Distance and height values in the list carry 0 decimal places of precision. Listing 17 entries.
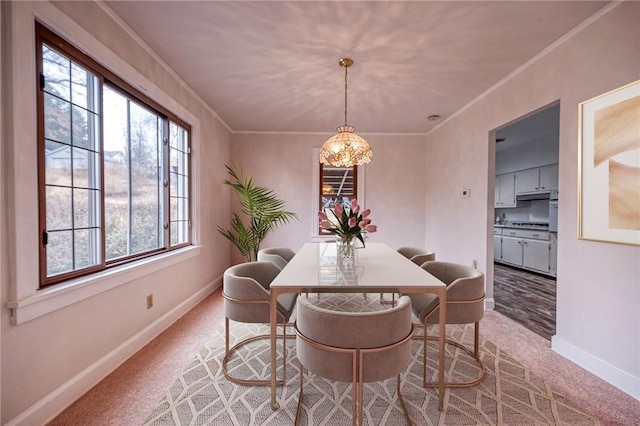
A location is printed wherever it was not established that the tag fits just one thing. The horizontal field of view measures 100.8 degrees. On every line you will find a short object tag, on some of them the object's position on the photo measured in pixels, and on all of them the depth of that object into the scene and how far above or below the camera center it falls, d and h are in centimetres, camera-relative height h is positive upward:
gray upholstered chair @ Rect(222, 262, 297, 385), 182 -66
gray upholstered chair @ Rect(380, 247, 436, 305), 256 -47
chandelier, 267 +62
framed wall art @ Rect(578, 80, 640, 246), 171 +30
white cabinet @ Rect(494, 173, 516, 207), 576 +44
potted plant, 392 -16
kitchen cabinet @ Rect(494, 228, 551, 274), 470 -74
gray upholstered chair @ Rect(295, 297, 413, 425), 123 -64
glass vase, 221 -32
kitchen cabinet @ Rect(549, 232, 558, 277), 452 -73
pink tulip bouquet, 214 -11
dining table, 148 -42
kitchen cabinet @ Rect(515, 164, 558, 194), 486 +60
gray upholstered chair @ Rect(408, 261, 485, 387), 180 -67
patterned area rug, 152 -120
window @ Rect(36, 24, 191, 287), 155 +31
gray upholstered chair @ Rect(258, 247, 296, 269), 267 -49
